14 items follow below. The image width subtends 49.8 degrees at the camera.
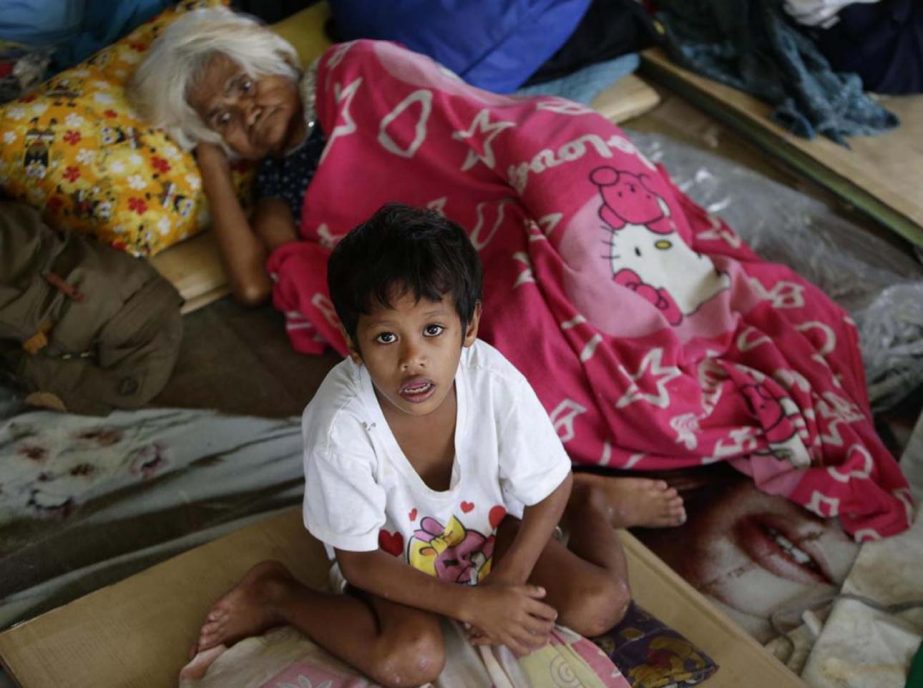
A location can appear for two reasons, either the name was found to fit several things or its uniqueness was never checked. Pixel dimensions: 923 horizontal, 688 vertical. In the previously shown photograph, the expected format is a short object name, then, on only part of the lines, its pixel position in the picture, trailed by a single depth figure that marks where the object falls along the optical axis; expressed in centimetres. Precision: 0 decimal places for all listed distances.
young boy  106
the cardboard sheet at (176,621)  129
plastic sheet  175
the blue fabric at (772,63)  220
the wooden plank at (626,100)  230
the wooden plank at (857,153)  203
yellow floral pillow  180
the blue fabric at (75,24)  210
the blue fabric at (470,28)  209
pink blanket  154
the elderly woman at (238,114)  183
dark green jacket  162
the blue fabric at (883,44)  219
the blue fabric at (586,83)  225
